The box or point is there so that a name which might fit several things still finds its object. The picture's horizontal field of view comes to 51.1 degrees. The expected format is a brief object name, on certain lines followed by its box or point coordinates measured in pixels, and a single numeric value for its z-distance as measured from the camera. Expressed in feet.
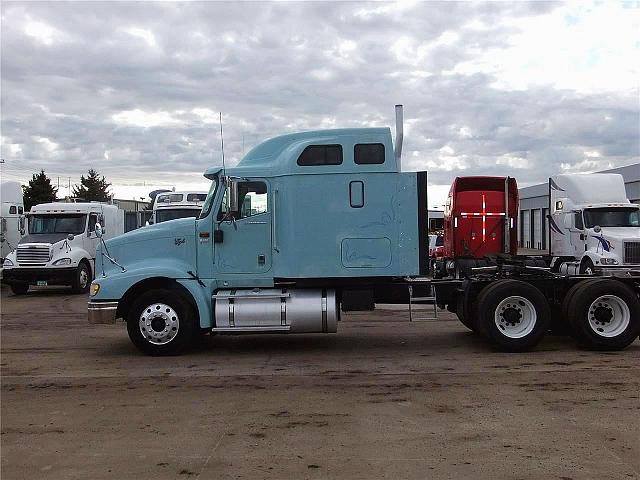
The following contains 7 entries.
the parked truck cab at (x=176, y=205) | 72.08
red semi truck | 46.93
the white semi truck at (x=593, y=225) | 59.98
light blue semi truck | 33.06
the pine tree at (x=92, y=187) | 272.66
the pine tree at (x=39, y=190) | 237.66
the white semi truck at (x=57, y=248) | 69.10
